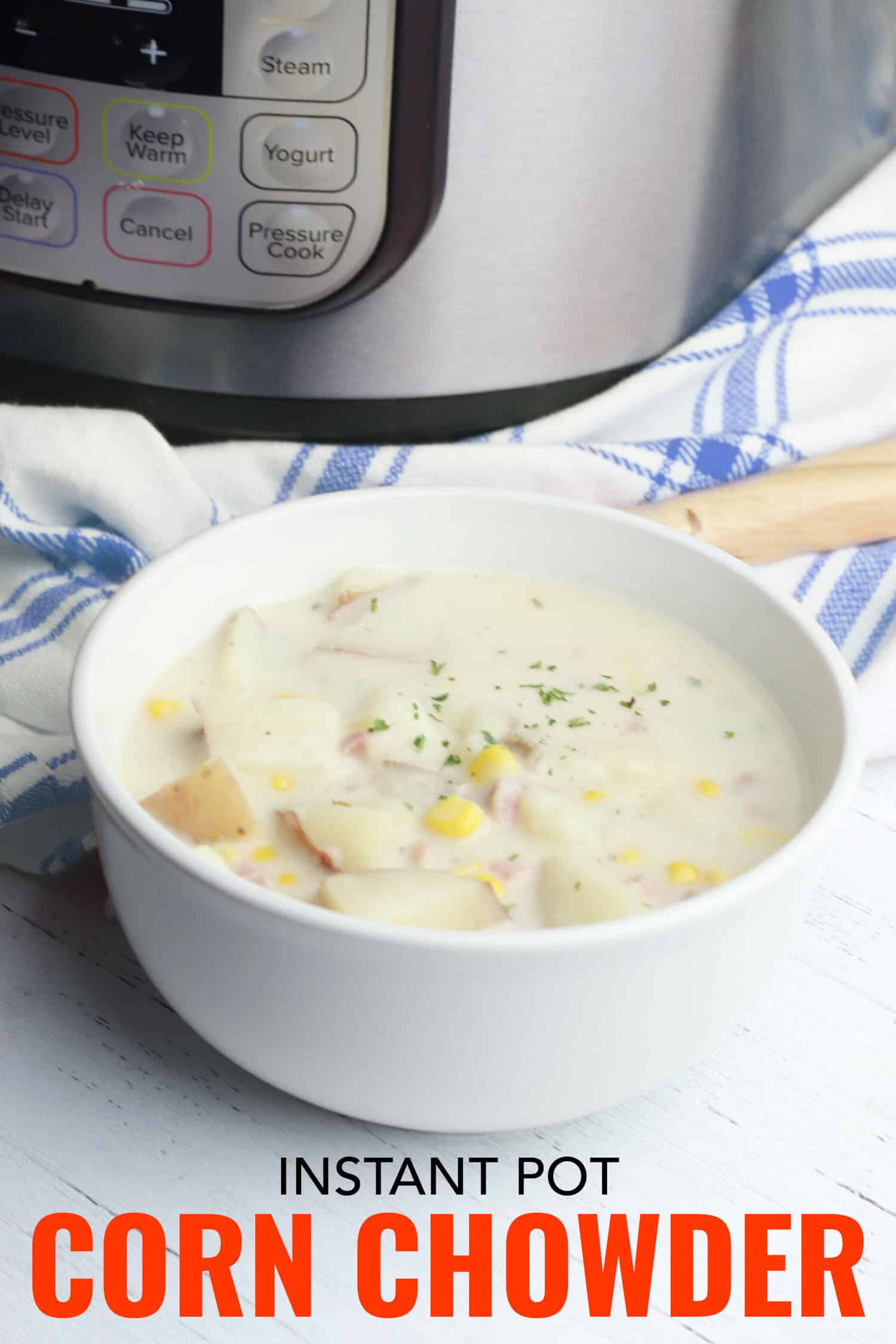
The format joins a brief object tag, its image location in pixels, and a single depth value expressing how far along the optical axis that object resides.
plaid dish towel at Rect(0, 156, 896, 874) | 0.65
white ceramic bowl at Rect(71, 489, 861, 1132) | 0.53
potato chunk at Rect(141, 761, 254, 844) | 0.57
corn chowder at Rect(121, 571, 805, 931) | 0.57
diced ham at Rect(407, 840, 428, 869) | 0.57
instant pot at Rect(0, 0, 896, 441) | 0.63
